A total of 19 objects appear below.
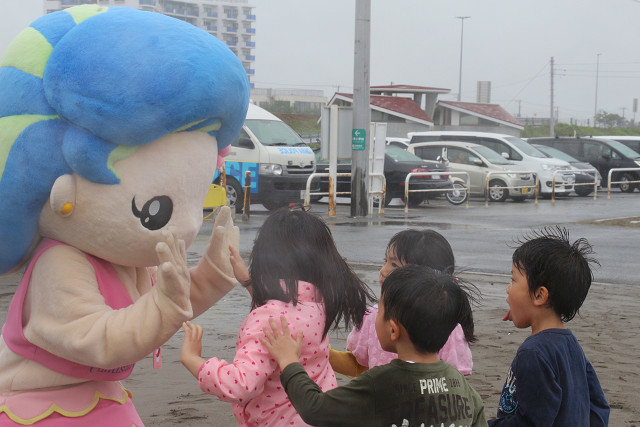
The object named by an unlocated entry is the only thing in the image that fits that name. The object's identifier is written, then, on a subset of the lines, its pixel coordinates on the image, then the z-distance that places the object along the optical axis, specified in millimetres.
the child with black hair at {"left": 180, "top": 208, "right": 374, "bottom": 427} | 2688
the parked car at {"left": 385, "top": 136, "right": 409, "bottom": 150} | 23998
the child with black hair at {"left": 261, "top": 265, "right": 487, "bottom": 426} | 2445
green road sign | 16562
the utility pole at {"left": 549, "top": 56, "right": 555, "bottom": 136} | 56378
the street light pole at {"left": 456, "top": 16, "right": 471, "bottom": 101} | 71156
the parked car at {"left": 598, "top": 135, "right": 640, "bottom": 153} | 29567
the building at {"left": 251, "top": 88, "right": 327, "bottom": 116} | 75250
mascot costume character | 2619
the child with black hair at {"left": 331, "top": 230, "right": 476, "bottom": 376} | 3164
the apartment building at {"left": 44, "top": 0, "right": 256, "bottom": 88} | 98688
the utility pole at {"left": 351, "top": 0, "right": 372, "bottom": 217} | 16422
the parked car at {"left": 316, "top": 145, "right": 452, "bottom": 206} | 19250
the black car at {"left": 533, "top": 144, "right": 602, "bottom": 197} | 23781
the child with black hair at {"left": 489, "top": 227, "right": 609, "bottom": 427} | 2764
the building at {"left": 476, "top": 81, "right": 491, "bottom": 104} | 81062
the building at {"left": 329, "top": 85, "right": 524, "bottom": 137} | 45750
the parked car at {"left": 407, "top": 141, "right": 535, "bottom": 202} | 21391
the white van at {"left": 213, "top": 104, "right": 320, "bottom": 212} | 16984
